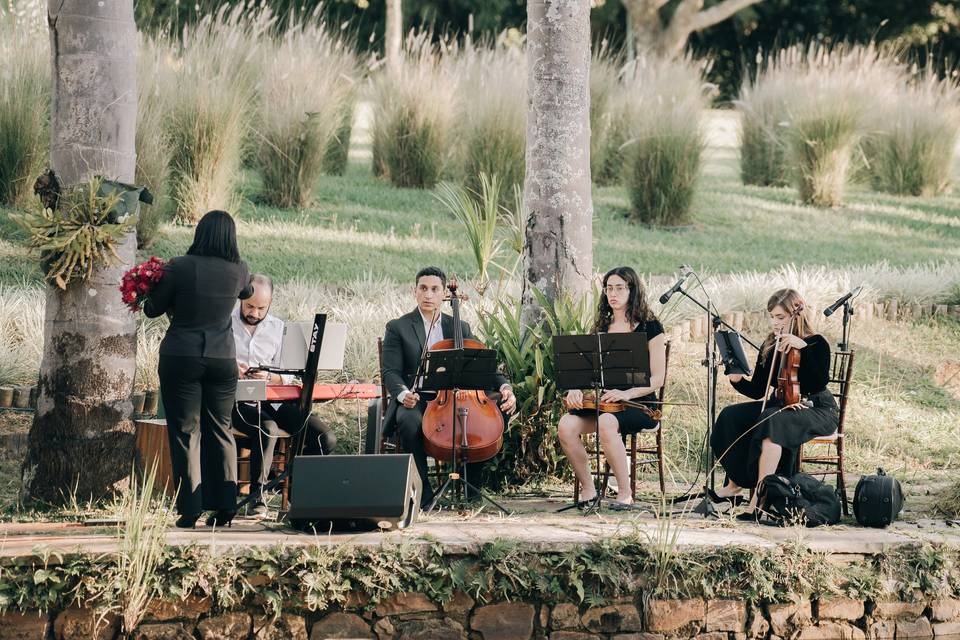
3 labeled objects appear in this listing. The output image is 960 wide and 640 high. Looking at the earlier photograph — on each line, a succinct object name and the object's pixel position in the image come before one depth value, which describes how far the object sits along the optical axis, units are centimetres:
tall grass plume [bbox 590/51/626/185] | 2789
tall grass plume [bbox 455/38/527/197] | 2397
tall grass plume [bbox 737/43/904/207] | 2839
